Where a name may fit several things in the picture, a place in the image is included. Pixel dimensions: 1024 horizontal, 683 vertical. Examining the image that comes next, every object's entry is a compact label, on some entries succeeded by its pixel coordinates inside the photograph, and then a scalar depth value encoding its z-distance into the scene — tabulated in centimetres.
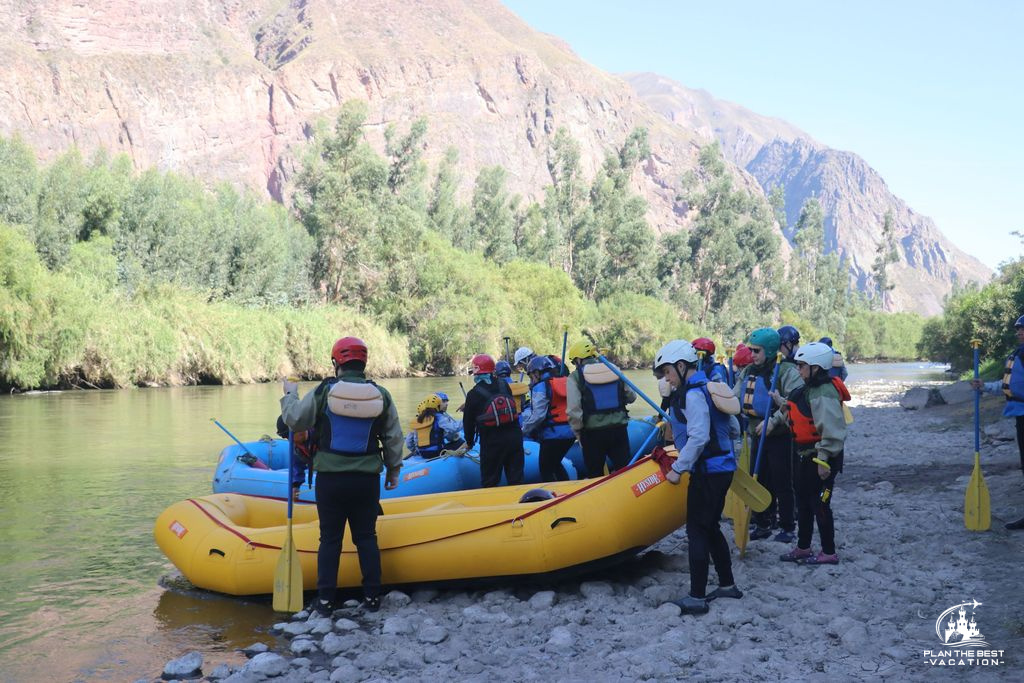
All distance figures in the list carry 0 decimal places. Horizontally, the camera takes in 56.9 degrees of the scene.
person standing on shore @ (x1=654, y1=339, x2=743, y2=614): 562
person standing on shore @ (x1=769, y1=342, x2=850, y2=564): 632
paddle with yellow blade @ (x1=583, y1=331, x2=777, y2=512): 626
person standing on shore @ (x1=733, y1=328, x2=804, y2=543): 718
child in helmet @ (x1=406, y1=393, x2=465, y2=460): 984
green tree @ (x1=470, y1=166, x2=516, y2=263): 6712
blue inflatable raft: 904
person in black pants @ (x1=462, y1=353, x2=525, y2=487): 805
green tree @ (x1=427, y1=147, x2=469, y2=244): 6591
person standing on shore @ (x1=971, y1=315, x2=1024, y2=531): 750
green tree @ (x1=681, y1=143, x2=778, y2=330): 7825
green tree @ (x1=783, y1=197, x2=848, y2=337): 9412
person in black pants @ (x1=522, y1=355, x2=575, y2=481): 857
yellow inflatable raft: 637
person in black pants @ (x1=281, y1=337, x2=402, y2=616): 593
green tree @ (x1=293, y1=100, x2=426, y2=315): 5009
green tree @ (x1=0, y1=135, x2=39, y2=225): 3809
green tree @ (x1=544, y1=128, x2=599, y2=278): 7194
